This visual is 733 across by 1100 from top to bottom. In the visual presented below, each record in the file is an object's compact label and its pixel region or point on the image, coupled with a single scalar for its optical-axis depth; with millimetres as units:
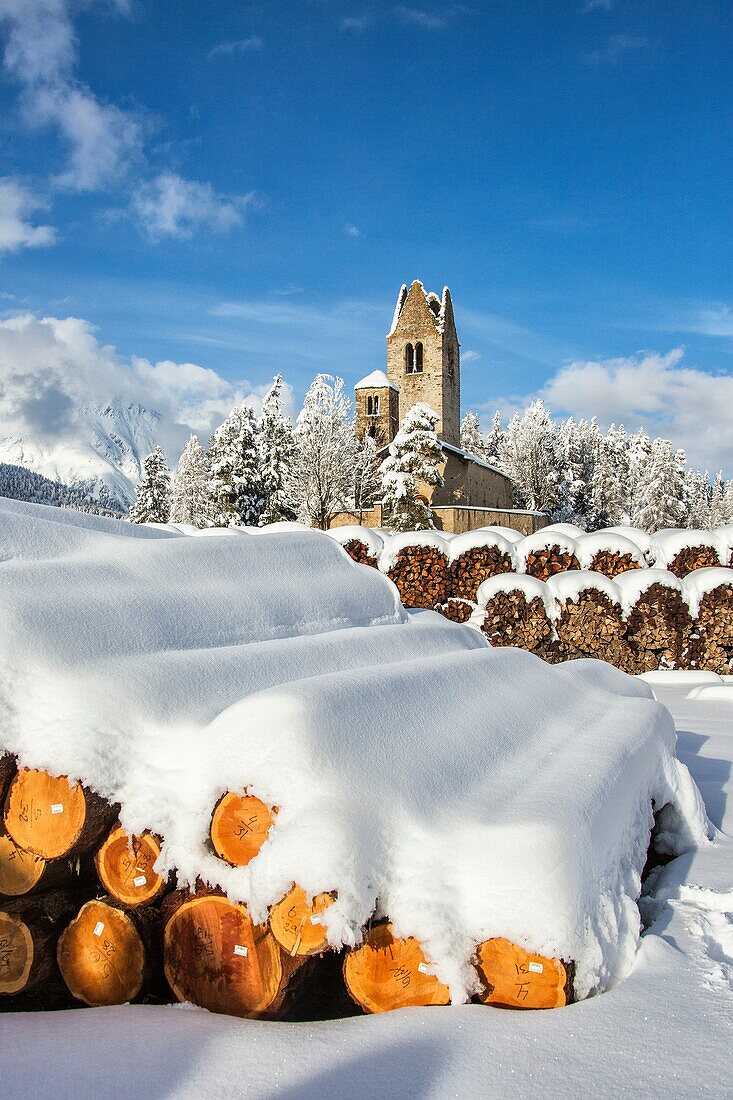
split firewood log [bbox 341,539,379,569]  9703
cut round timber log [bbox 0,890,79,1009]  2281
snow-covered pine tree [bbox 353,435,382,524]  36188
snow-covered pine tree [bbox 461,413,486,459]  61281
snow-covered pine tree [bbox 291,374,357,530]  29953
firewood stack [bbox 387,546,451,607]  9562
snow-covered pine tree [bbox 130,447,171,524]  43219
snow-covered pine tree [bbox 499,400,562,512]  51125
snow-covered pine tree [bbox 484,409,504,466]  63334
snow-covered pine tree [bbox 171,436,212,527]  43844
